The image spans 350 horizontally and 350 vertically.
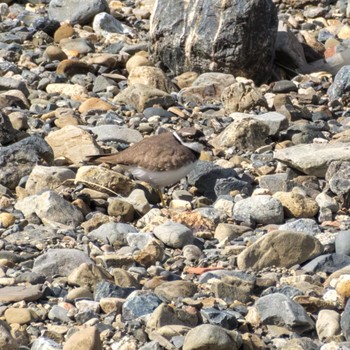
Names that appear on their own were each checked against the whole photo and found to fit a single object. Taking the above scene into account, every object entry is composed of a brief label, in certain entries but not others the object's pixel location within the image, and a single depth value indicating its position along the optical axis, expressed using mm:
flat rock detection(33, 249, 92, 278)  13250
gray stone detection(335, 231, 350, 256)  14328
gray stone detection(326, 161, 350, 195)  17031
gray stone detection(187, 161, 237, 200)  17891
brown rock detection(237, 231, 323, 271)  13906
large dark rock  24000
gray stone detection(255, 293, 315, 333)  11898
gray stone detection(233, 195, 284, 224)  16125
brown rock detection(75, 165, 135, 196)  17203
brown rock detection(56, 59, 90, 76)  24219
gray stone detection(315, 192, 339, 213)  16594
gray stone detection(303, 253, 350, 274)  13875
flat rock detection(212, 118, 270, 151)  19891
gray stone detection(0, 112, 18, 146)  18891
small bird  17156
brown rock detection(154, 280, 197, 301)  12641
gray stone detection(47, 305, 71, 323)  11867
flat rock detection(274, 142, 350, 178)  17937
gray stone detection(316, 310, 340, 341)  11703
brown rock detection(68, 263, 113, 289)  12789
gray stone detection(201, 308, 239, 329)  11758
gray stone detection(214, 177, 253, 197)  17547
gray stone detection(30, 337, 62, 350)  10906
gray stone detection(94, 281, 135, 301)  12391
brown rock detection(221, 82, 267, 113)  22031
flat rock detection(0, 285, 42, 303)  12234
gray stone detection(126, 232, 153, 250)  14742
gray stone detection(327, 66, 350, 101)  23469
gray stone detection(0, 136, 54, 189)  17500
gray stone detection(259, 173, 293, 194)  17711
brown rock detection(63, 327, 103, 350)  10680
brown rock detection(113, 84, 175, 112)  22156
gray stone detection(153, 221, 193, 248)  14891
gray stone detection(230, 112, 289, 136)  20437
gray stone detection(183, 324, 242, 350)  10828
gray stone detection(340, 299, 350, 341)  11570
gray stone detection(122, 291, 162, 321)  11828
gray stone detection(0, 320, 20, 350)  10703
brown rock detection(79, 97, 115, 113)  21937
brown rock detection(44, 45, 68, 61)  25047
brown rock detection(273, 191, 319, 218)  16359
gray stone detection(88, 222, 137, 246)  15008
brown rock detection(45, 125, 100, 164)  18672
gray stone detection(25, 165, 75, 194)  16984
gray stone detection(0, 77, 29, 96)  22816
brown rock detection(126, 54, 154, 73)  24766
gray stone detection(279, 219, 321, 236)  15437
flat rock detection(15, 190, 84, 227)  15711
